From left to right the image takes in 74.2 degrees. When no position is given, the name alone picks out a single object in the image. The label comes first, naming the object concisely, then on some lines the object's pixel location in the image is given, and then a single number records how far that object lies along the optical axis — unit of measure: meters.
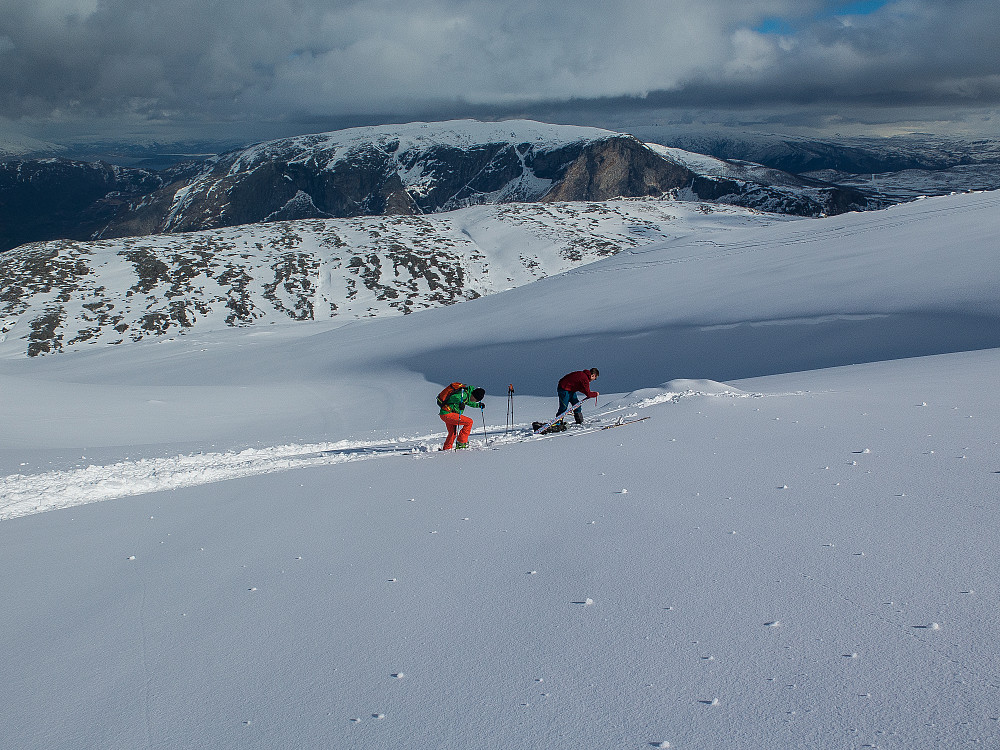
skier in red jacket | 12.99
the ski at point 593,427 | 11.52
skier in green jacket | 11.27
